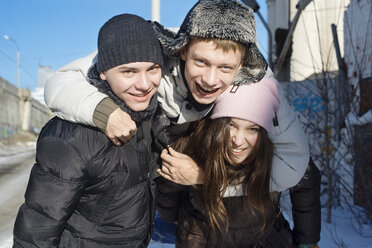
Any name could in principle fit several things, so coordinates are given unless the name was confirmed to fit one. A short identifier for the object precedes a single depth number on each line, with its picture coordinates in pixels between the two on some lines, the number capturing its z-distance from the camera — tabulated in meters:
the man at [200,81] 1.76
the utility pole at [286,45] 5.29
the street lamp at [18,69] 30.06
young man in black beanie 1.68
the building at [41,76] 75.88
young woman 2.02
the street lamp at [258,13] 5.38
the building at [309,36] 9.45
